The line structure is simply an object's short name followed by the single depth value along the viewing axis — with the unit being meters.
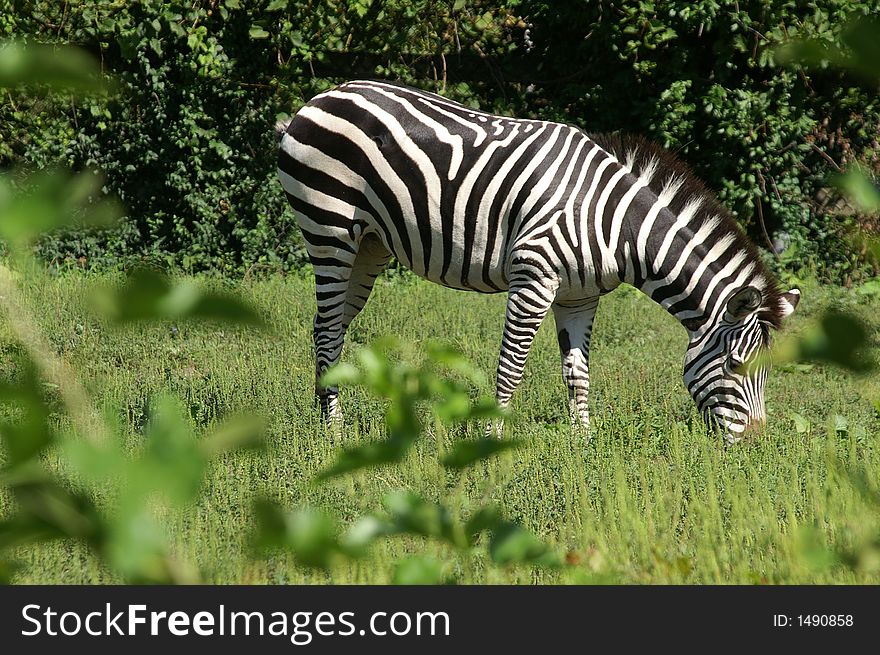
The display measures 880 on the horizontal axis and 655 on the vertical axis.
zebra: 21.26
